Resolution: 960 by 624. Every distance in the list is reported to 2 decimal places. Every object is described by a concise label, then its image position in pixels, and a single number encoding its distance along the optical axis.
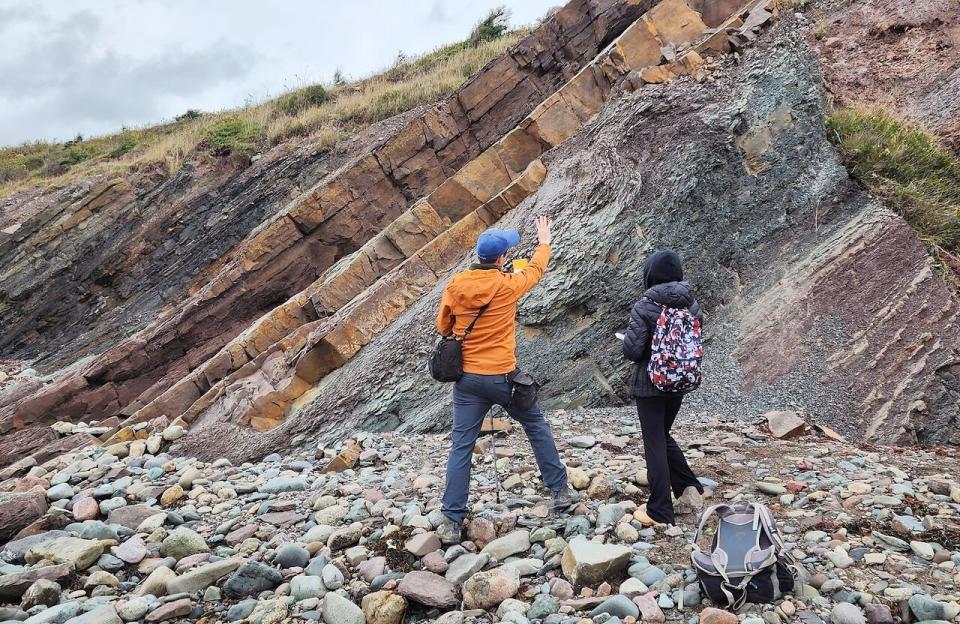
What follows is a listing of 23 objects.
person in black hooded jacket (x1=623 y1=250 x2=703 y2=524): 4.18
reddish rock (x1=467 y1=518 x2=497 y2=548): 4.26
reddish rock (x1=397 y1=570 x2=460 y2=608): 3.53
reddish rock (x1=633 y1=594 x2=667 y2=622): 3.13
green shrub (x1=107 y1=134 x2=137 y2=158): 23.70
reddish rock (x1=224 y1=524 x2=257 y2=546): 4.91
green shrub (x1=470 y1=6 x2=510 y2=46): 24.99
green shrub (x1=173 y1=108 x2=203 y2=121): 27.74
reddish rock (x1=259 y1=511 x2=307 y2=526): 5.21
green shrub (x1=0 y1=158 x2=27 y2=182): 24.61
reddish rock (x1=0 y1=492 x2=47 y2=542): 5.54
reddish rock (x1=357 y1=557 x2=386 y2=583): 3.97
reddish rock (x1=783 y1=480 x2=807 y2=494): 4.51
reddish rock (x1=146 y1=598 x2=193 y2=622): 3.75
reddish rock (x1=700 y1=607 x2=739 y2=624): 3.02
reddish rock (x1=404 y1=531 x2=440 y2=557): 4.13
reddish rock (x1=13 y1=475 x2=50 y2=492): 7.07
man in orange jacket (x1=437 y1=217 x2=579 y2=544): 4.40
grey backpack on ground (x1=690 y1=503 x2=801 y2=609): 3.16
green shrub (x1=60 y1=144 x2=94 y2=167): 24.53
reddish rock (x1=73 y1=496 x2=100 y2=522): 5.75
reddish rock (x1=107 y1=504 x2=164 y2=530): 5.50
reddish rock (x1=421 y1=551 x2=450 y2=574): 3.91
